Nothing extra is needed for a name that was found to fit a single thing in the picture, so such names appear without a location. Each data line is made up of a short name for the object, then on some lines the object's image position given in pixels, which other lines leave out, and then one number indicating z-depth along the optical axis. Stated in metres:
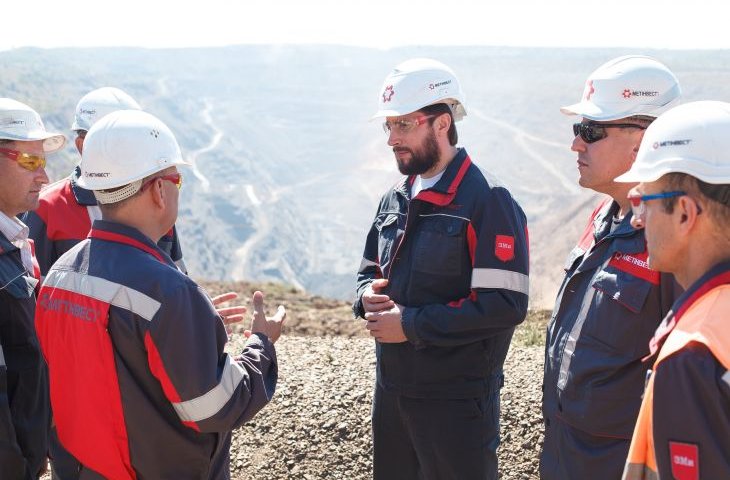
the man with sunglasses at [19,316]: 3.44
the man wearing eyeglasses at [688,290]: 1.89
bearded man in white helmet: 3.69
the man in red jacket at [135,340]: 2.70
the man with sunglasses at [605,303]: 3.01
